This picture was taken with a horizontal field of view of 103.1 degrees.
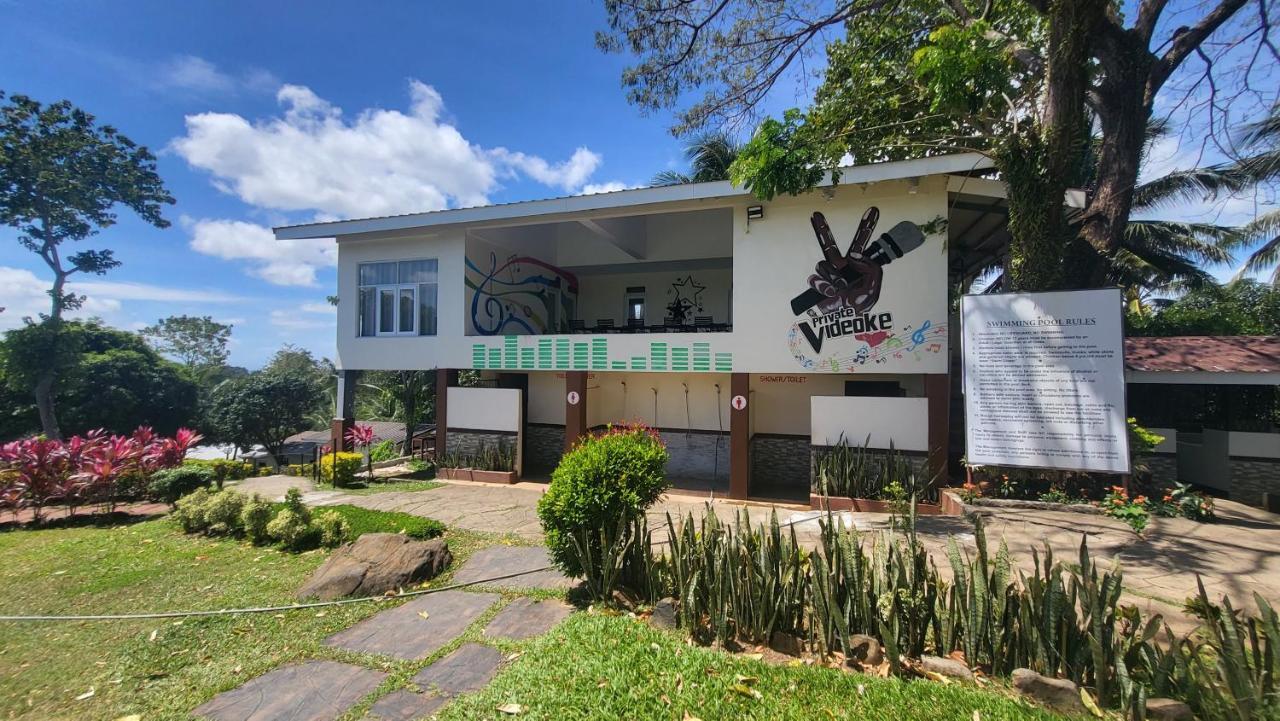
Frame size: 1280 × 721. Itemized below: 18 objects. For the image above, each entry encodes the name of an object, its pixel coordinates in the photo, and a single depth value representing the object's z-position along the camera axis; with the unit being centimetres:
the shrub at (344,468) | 1081
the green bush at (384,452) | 1596
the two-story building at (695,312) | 884
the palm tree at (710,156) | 1838
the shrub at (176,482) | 895
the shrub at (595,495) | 446
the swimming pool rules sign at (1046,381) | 677
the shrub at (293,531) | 639
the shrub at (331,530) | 648
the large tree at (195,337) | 5719
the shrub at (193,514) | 736
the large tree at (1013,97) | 697
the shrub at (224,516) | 722
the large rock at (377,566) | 498
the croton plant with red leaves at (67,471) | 841
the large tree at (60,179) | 2938
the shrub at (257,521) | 678
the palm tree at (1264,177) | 868
